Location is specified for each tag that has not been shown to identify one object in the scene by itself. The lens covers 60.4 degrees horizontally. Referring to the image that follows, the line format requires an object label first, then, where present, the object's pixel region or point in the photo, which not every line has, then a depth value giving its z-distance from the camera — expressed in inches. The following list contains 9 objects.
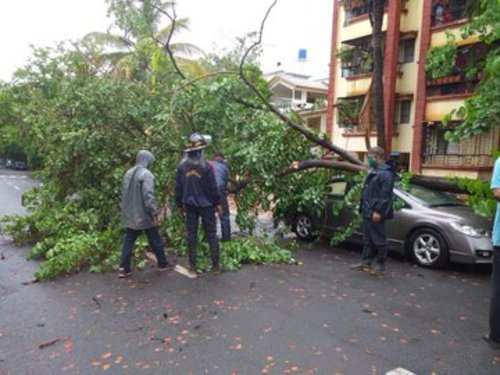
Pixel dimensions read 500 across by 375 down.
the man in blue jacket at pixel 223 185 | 297.3
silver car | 259.4
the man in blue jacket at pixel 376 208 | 246.5
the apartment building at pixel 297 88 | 1144.2
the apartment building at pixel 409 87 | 727.1
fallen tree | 305.6
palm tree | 329.4
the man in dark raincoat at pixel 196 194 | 237.1
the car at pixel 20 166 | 1983.8
